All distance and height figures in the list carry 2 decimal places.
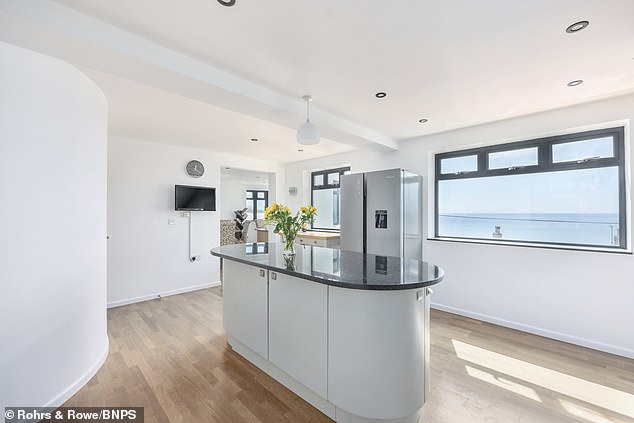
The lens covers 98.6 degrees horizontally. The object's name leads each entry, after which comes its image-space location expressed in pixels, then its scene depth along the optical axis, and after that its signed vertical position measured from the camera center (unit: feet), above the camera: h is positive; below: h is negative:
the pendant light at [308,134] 8.04 +2.28
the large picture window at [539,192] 9.44 +0.82
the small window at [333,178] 18.59 +2.29
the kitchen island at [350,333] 5.36 -2.63
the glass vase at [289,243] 8.55 -1.01
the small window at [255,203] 38.09 +1.20
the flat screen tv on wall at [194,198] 14.96 +0.75
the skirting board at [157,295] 13.02 -4.42
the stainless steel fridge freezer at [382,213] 11.78 -0.06
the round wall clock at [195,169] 15.60 +2.46
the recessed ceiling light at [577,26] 5.35 +3.71
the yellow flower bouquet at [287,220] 8.51 -0.27
